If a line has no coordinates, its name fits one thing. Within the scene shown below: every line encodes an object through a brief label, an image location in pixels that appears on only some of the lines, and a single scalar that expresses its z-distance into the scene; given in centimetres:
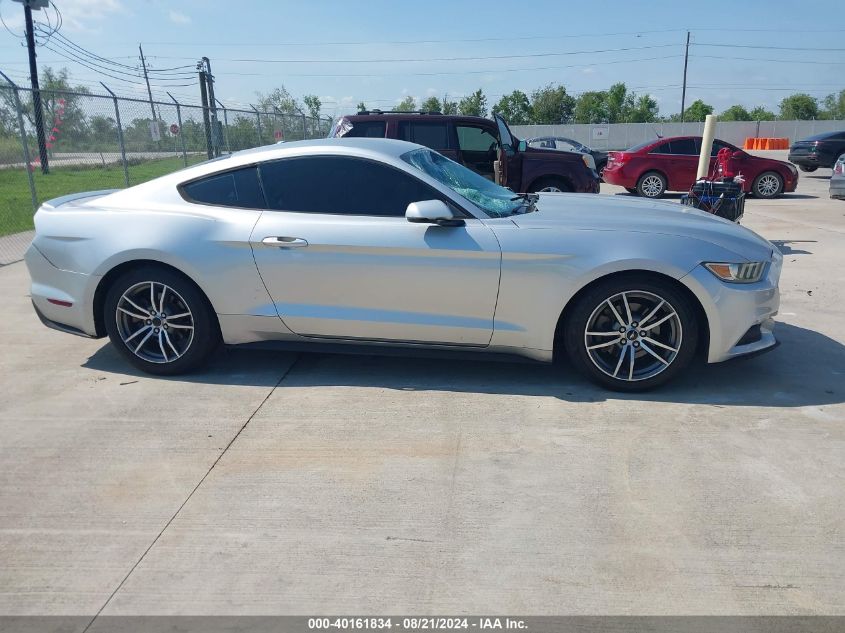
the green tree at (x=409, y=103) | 7281
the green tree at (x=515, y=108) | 7344
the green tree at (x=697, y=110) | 7600
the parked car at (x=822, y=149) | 2231
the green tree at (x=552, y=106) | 7319
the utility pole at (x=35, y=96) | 1321
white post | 1001
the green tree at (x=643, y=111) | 7519
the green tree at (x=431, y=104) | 7162
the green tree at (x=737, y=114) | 7519
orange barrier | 4341
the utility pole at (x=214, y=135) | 1859
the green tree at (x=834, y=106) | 8162
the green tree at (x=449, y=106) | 6718
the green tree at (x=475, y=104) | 7244
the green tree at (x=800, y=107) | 7912
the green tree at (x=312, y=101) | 6535
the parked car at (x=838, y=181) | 1421
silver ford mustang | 422
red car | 1625
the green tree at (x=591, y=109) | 7400
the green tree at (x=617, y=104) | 7431
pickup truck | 1054
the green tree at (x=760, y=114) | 7531
